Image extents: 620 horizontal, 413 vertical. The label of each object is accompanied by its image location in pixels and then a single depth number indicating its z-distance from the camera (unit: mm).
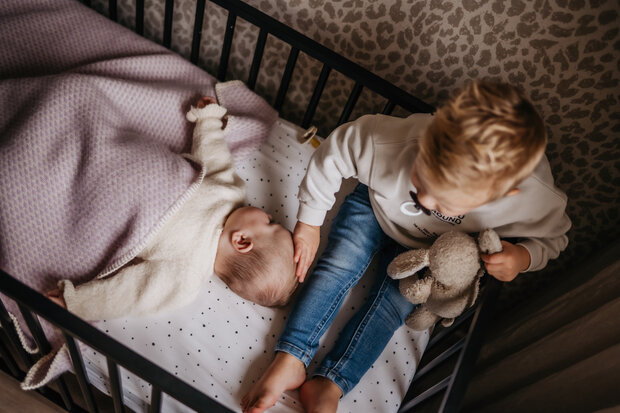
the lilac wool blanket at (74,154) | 867
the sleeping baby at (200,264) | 877
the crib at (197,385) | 612
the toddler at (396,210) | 578
